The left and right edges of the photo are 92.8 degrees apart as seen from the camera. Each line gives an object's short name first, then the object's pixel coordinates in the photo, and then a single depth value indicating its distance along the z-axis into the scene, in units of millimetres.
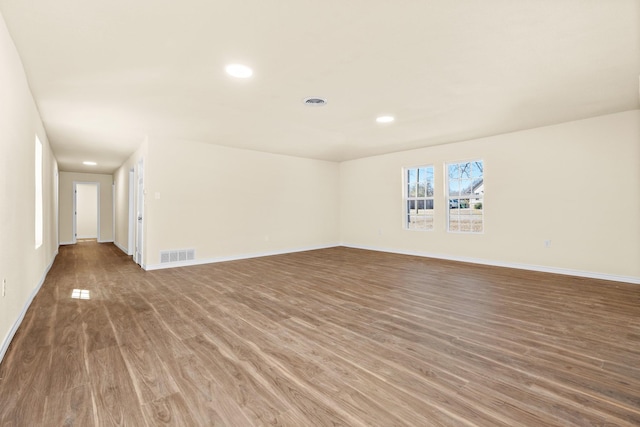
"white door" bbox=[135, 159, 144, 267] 5633
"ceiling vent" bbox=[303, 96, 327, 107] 3529
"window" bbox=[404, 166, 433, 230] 6609
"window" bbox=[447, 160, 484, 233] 5793
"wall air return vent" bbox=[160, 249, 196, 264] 5340
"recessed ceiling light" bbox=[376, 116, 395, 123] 4289
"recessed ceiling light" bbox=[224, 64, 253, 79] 2723
